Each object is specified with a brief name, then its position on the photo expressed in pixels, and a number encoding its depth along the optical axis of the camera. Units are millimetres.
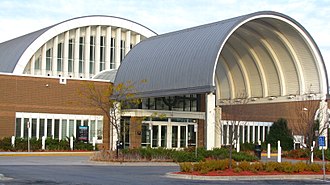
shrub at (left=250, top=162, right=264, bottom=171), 26702
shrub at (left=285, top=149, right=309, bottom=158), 44175
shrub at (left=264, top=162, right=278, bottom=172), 27000
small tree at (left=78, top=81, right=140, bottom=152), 44156
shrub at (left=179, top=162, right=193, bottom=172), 26172
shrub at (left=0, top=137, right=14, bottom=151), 44875
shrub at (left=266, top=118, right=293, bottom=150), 56344
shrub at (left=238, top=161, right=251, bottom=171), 26781
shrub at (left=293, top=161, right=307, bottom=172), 27422
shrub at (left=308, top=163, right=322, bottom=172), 28188
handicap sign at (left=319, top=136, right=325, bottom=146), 27056
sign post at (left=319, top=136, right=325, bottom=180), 27062
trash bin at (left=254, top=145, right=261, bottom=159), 39375
